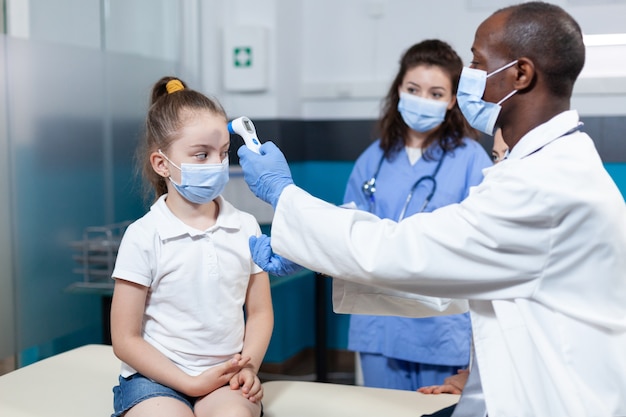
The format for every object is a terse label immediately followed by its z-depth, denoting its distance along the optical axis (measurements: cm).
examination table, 160
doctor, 124
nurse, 228
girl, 149
